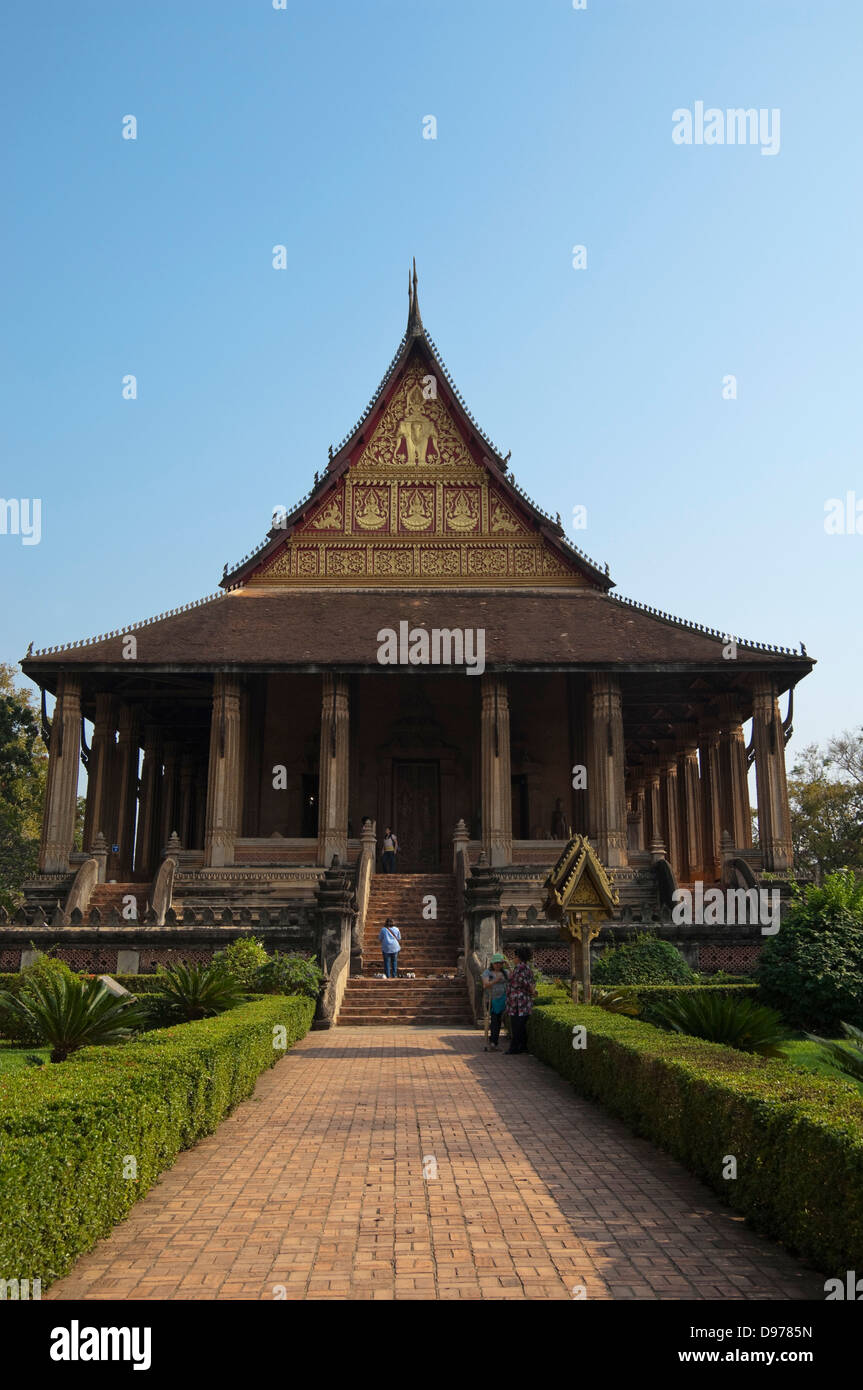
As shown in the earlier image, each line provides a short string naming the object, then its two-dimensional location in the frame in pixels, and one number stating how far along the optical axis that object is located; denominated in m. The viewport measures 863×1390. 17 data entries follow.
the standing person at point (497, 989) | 13.60
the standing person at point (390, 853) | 23.81
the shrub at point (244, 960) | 15.88
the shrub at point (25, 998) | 11.54
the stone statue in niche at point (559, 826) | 27.58
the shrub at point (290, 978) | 15.50
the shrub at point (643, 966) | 16.81
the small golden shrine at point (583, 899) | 13.25
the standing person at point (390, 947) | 17.84
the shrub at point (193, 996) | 12.72
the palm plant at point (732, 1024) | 10.53
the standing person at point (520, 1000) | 13.14
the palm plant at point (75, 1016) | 10.55
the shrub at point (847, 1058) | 7.16
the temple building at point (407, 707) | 24.03
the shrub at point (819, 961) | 14.81
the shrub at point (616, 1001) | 13.14
